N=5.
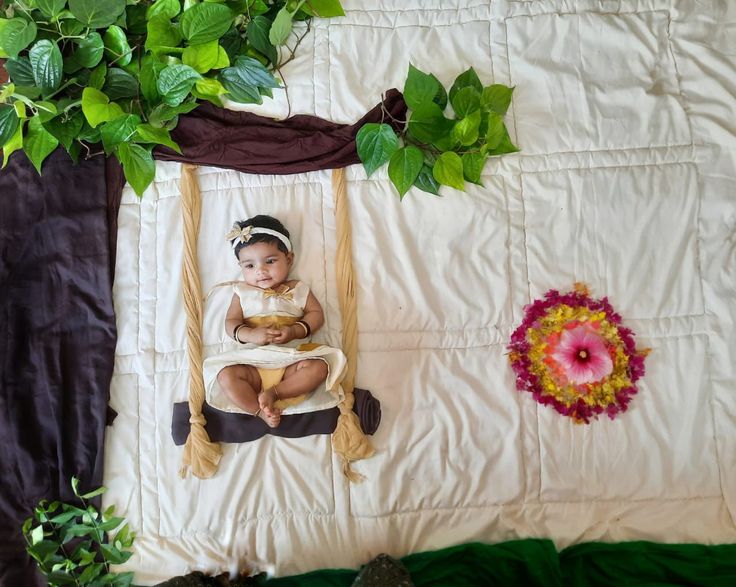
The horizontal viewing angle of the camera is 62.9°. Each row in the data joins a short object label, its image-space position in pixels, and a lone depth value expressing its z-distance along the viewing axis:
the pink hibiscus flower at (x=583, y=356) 1.22
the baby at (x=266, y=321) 1.19
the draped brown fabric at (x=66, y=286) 1.26
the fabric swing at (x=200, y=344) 1.22
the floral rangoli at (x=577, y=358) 1.22
